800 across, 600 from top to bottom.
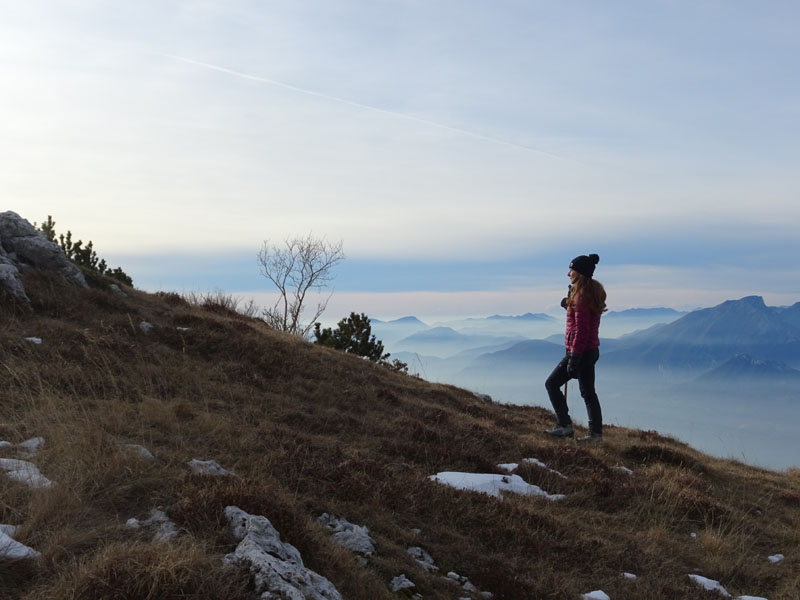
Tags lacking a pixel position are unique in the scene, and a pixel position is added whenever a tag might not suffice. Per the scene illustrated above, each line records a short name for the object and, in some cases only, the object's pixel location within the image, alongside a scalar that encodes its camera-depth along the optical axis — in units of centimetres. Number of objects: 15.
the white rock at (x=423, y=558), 495
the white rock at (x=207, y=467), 529
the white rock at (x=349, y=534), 480
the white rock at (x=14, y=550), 343
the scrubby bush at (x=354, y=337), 2177
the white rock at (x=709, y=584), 559
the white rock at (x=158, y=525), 387
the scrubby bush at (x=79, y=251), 1661
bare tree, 2654
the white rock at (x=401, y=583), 437
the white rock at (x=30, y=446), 532
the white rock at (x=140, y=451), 535
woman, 1039
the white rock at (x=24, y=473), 451
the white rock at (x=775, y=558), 677
